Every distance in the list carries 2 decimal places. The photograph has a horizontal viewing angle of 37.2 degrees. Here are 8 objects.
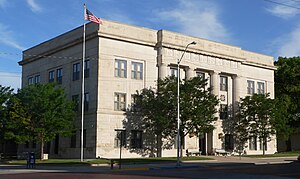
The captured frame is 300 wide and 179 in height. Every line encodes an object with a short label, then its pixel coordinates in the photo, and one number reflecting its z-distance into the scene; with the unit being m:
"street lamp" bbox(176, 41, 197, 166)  35.21
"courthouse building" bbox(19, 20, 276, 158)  46.84
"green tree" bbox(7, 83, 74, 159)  44.41
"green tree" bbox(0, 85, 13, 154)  48.41
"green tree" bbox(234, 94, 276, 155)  53.66
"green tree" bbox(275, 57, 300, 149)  70.44
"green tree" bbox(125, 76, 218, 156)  45.44
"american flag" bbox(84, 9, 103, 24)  41.56
